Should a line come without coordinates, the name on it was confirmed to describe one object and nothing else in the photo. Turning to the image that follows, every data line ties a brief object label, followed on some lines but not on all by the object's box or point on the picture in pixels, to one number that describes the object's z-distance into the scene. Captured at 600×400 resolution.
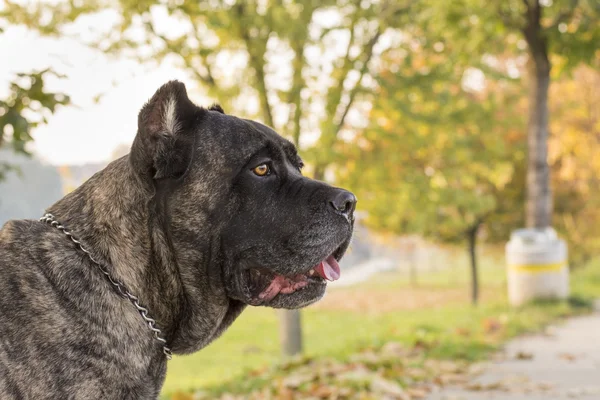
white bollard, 10.98
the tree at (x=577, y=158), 15.20
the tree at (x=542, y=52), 10.55
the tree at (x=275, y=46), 8.58
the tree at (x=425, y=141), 9.80
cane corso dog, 2.48
